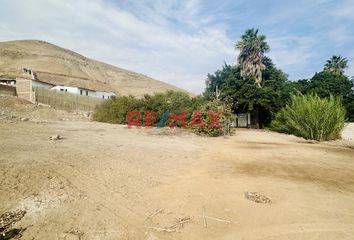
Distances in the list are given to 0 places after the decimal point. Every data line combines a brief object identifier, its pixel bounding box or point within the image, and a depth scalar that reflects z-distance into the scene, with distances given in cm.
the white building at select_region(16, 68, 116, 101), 3472
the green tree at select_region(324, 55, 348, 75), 4091
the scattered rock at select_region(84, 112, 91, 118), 2465
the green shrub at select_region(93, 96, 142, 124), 2180
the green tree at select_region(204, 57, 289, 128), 2638
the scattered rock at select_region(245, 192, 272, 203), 464
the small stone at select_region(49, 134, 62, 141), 855
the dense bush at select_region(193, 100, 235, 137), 1642
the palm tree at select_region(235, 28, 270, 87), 2988
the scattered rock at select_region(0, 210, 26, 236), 315
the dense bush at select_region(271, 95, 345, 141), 1705
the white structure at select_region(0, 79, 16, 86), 3442
